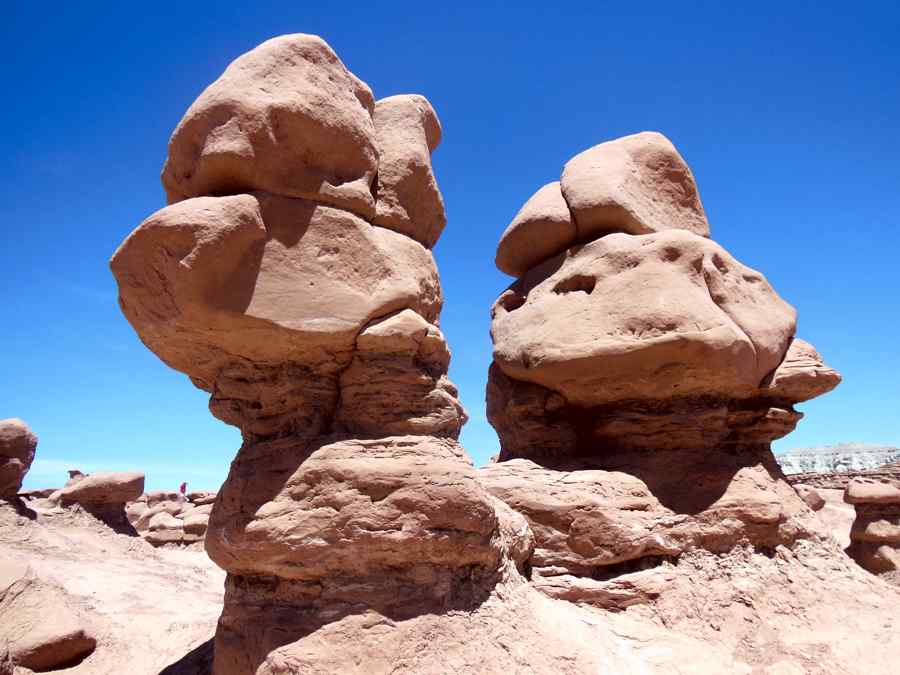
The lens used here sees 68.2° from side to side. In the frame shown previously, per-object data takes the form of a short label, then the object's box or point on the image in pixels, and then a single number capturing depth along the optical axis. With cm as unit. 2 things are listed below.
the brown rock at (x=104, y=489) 1273
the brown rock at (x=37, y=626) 568
